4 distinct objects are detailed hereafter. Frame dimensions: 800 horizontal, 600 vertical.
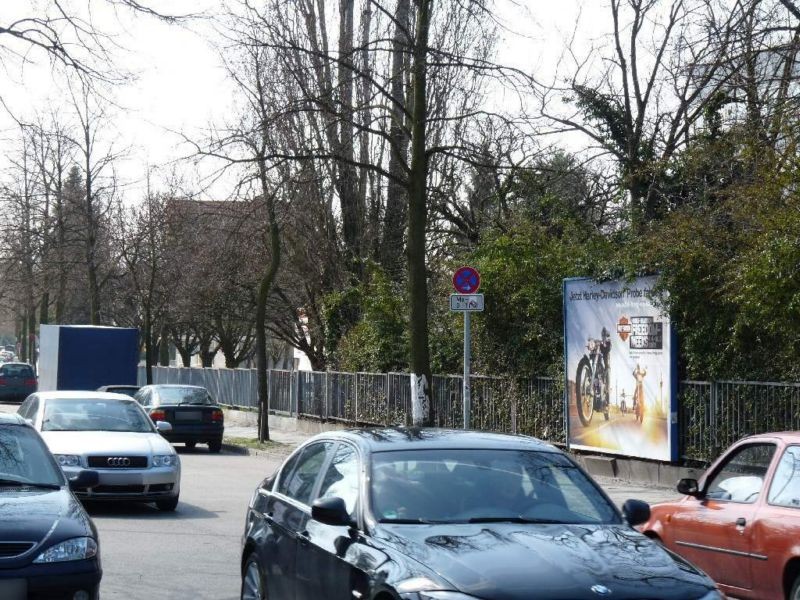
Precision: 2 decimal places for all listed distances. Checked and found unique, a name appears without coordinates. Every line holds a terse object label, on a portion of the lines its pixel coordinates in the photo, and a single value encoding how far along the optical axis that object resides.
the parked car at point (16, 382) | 49.00
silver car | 14.45
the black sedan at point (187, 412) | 26.86
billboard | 17.98
